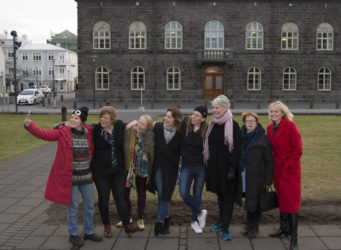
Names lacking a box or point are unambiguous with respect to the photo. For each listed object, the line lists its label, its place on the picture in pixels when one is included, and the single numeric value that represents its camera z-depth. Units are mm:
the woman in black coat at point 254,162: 5602
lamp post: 29672
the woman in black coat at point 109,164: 5754
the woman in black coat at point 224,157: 5703
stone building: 39344
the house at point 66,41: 124606
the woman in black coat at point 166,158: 5984
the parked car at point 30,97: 39281
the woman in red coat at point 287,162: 5516
